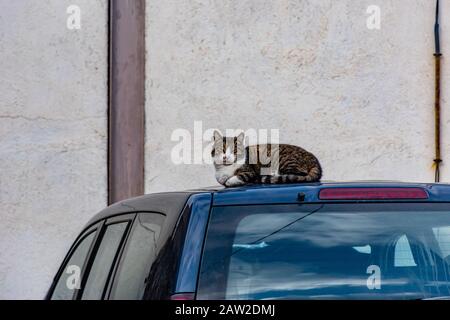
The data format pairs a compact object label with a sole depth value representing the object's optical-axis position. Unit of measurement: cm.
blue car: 693
